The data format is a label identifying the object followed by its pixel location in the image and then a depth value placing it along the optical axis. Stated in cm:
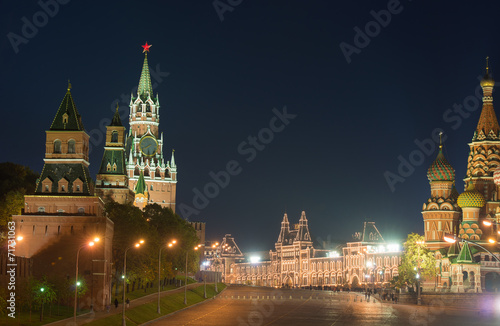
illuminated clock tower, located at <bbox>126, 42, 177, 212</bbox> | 17500
